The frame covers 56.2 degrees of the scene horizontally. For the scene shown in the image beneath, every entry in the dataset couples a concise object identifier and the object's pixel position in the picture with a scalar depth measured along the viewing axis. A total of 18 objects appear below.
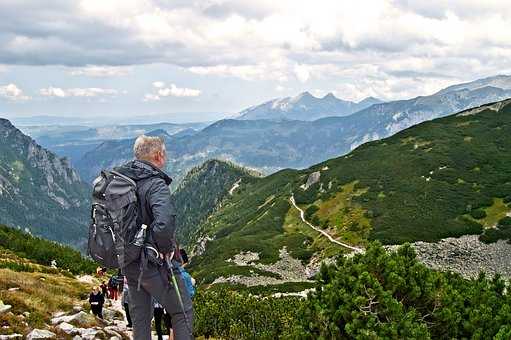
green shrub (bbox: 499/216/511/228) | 69.09
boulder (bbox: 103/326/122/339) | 15.74
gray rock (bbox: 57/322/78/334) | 14.75
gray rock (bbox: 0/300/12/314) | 14.49
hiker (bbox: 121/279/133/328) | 17.30
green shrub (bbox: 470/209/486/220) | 74.86
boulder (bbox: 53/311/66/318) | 16.97
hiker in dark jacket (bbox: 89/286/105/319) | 19.94
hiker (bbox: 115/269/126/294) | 26.88
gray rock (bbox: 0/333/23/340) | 12.78
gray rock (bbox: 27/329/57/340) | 13.23
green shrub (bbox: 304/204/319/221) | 102.69
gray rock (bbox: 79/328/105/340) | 14.73
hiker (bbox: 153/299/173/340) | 12.28
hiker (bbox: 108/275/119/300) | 27.88
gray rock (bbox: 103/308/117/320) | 21.64
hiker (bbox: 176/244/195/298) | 9.31
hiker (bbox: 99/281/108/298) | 23.86
